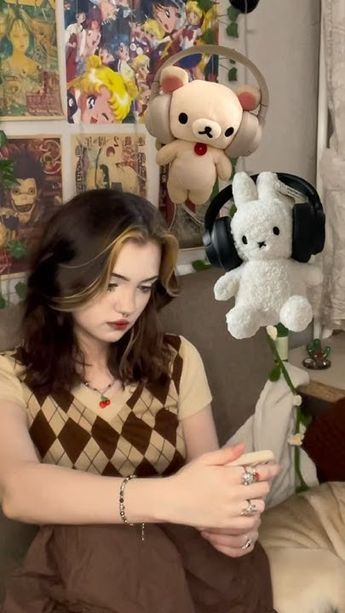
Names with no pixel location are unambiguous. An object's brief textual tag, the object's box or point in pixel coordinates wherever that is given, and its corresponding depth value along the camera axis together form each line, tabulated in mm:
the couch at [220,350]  1472
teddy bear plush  1253
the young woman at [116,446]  942
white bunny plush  987
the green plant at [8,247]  1294
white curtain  1735
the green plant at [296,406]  1544
